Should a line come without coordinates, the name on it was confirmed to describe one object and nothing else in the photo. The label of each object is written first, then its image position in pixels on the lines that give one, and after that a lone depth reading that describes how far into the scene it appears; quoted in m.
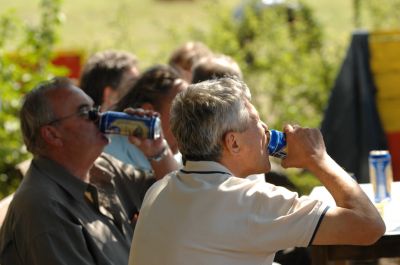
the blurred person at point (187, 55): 10.79
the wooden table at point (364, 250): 5.82
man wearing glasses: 6.05
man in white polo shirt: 4.90
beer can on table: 6.87
